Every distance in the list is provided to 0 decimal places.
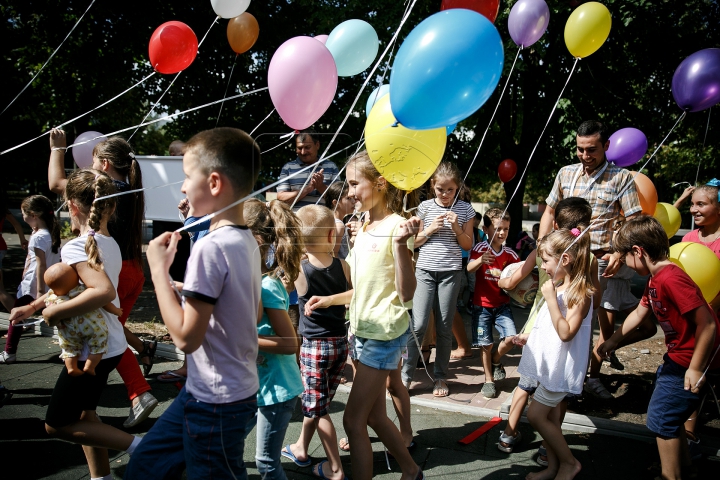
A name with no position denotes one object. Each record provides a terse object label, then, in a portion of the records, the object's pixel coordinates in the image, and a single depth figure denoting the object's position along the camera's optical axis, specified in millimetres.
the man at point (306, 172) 4370
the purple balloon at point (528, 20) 4535
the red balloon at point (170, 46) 5023
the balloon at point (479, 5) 4129
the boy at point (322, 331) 2814
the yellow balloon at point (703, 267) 3475
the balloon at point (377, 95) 3511
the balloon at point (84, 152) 4520
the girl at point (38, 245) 5176
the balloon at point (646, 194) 4215
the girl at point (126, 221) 3447
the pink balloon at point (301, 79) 3092
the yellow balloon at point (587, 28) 4645
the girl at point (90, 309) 2576
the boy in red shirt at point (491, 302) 4644
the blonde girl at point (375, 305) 2631
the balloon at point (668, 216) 4539
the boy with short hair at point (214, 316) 1779
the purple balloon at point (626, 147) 4793
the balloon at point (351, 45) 4273
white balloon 4938
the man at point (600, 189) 3998
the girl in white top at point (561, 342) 3053
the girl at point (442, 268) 4414
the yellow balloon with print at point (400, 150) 2855
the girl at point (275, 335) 2354
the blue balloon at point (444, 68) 2490
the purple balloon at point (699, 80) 4105
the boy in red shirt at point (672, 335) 2852
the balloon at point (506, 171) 8781
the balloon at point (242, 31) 5664
